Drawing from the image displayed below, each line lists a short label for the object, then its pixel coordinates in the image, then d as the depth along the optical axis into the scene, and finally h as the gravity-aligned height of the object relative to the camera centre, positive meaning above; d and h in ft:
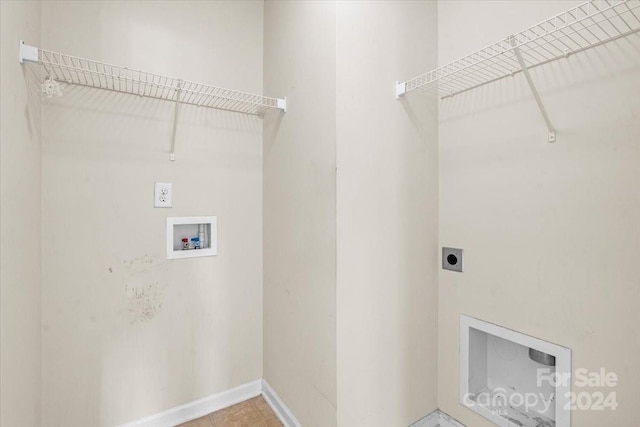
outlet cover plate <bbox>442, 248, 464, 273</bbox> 4.32 -0.78
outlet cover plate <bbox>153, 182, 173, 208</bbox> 4.39 +0.25
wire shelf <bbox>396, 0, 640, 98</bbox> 2.84 +1.97
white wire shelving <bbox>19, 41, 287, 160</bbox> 3.67 +1.91
